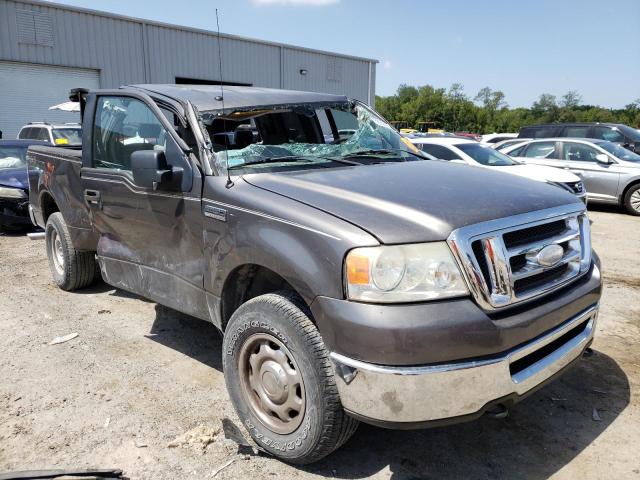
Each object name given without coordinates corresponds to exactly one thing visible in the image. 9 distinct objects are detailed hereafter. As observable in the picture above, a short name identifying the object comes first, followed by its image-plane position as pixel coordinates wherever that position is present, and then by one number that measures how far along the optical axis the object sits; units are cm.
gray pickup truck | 221
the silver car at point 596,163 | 1100
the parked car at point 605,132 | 1527
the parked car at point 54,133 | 1233
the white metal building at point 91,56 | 1823
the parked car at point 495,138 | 2170
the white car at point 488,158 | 921
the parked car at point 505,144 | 1374
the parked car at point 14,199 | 824
